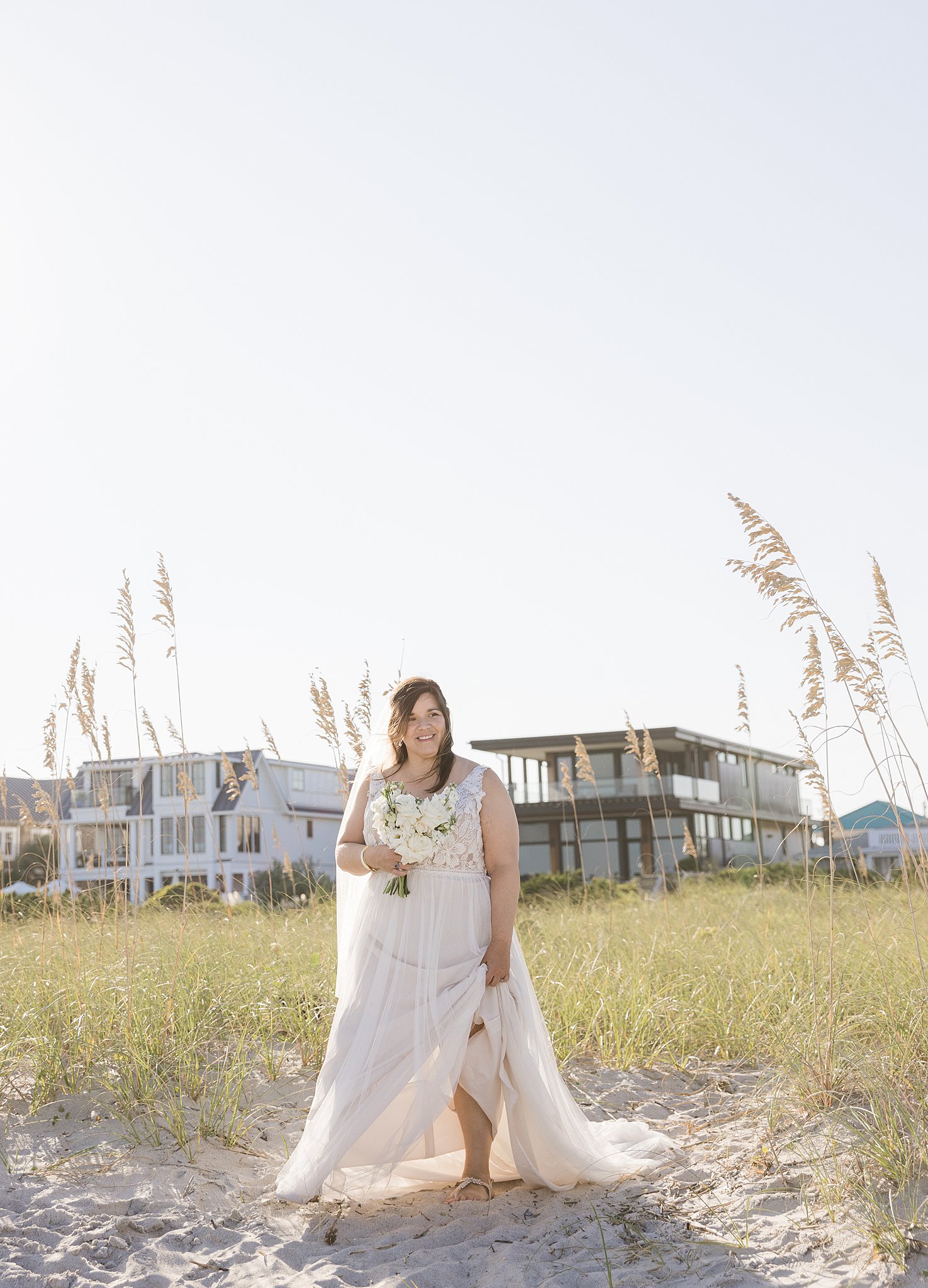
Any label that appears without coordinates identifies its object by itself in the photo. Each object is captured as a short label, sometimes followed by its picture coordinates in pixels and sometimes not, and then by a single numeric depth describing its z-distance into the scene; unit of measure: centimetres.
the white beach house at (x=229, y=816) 3738
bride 379
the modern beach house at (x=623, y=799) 3119
